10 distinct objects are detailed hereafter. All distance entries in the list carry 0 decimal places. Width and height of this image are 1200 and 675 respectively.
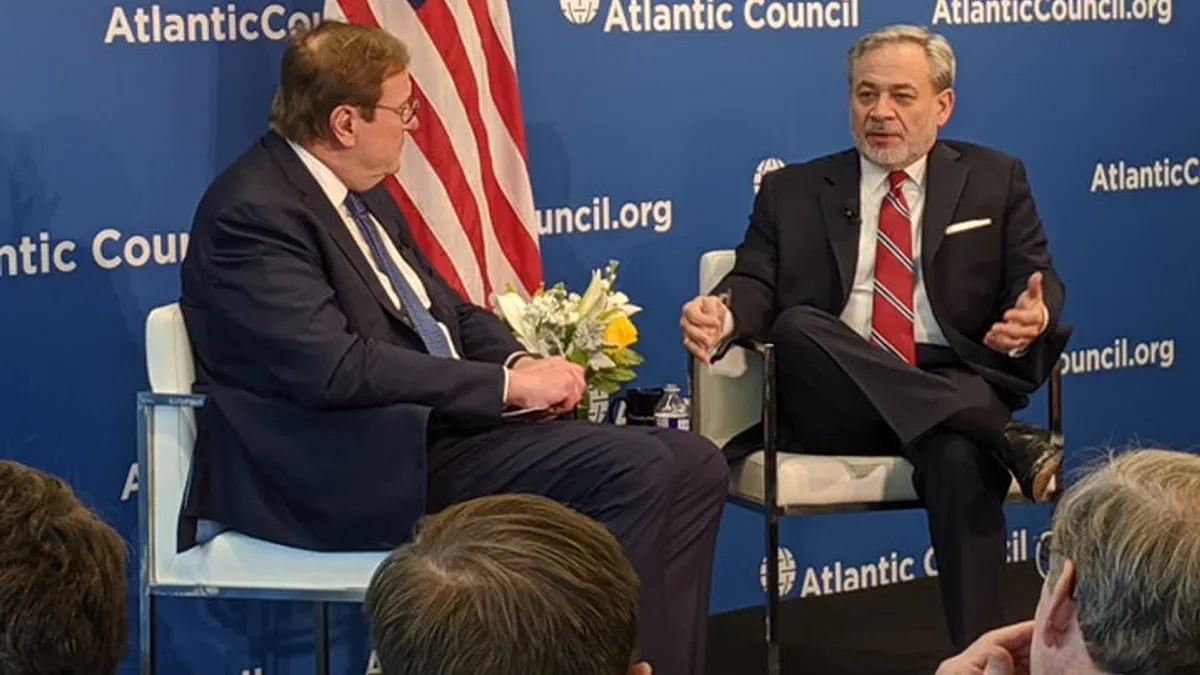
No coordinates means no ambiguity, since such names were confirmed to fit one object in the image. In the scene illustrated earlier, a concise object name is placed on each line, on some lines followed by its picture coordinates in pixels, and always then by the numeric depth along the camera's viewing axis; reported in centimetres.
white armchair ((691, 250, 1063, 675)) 817
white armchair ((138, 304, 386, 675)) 701
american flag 833
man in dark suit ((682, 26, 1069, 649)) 807
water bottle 837
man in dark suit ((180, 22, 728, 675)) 692
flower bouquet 779
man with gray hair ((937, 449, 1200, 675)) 340
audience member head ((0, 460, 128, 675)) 324
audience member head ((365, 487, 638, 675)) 314
